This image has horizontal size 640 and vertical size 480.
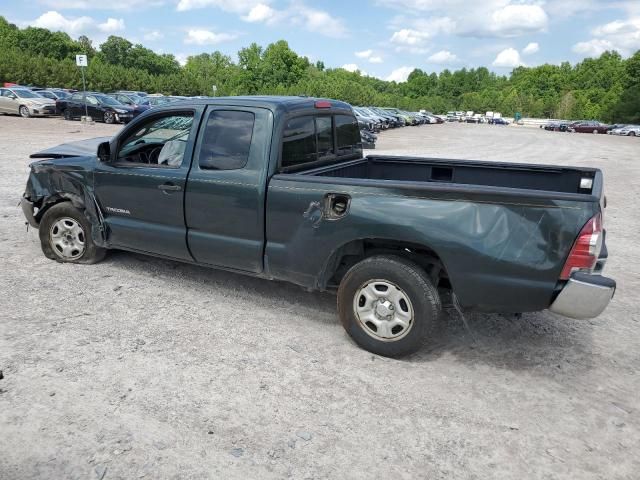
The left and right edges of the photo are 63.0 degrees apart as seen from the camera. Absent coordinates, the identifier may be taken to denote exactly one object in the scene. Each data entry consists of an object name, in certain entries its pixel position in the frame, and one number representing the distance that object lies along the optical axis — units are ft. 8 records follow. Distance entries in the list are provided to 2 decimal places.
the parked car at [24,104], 92.43
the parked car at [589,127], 187.83
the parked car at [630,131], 165.89
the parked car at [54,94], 98.29
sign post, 73.18
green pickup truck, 11.16
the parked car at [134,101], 91.54
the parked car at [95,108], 88.79
